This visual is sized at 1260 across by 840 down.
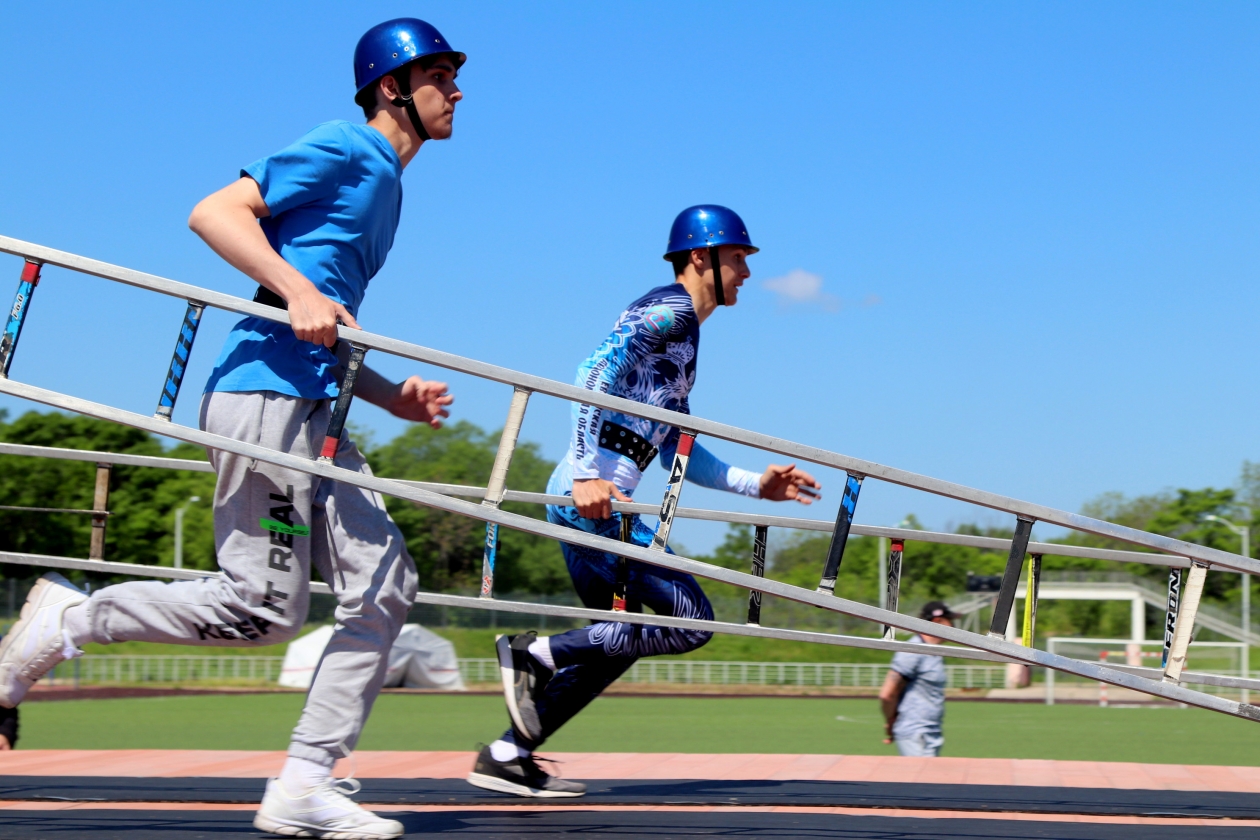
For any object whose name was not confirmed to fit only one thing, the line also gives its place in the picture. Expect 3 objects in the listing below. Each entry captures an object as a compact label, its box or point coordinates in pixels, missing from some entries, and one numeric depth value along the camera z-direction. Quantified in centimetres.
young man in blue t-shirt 302
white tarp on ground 2662
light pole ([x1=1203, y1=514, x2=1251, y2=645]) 3641
